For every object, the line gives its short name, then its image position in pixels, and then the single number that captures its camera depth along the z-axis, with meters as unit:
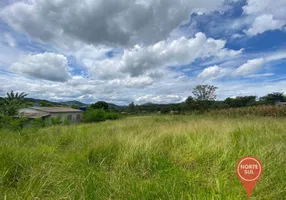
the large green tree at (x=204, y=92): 26.39
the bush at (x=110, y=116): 30.27
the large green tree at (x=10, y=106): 16.77
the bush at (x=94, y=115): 28.42
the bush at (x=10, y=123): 7.71
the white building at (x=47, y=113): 25.18
